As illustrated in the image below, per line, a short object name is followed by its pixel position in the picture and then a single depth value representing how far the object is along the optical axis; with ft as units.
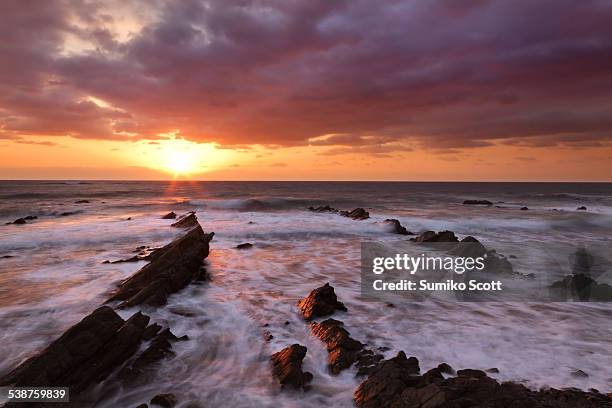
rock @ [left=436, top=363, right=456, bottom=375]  22.62
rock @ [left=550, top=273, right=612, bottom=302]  39.55
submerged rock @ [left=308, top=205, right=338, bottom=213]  150.36
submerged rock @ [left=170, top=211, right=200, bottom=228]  96.07
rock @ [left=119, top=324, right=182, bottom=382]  23.15
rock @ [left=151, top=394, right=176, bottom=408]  20.04
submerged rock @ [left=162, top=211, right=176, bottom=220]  121.08
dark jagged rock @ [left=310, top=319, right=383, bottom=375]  23.67
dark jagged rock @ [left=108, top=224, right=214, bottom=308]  36.32
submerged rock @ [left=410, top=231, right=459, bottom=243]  73.10
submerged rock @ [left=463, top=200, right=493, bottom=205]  213.44
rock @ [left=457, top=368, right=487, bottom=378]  20.93
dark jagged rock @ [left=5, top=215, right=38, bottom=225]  108.17
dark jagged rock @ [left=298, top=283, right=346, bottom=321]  33.12
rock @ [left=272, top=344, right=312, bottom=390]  21.97
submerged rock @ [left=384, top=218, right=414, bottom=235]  95.63
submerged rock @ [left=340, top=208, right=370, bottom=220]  121.21
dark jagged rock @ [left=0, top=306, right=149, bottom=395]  20.57
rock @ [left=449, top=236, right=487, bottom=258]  58.95
